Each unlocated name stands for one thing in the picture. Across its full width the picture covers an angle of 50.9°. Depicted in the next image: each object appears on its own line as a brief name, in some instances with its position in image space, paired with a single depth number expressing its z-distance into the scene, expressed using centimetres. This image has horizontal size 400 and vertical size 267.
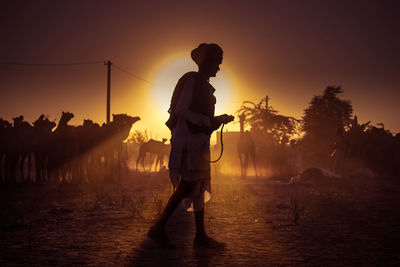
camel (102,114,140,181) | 1636
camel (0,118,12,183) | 1337
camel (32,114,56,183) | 1409
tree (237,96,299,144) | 3535
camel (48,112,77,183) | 1427
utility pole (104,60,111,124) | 2872
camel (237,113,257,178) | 2148
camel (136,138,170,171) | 2586
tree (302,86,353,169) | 4159
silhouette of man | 459
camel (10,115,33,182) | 1353
